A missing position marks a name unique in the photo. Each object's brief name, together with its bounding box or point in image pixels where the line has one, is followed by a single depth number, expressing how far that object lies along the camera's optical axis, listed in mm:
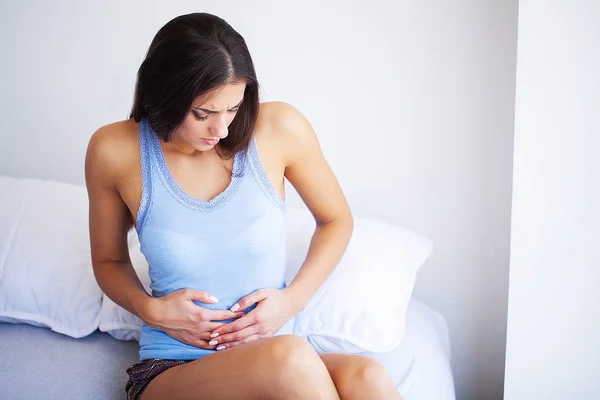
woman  1276
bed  1515
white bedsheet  1550
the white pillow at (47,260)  1765
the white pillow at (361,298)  1589
